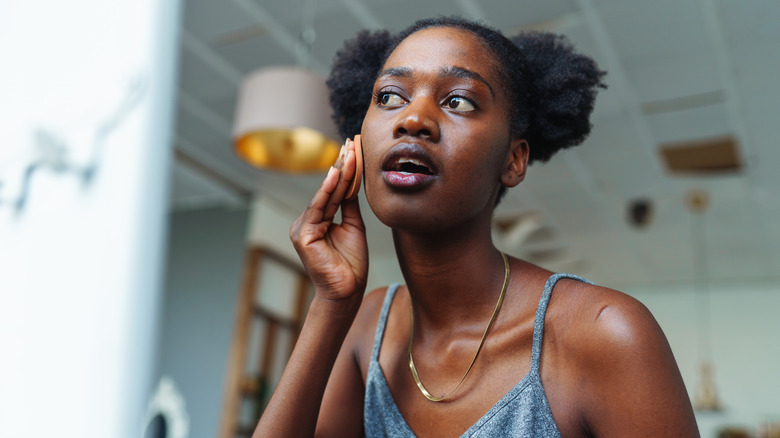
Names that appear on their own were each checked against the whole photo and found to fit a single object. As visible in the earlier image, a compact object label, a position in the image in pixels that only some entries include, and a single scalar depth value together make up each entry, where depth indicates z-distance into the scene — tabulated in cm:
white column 48
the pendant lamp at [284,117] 321
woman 77
